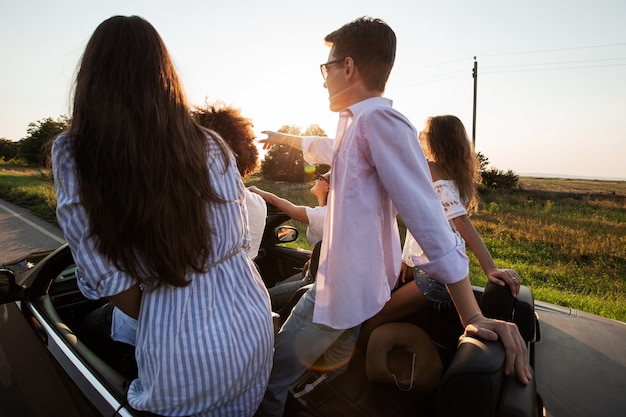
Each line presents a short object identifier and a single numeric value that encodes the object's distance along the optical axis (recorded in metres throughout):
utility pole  21.93
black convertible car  1.13
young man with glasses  1.30
